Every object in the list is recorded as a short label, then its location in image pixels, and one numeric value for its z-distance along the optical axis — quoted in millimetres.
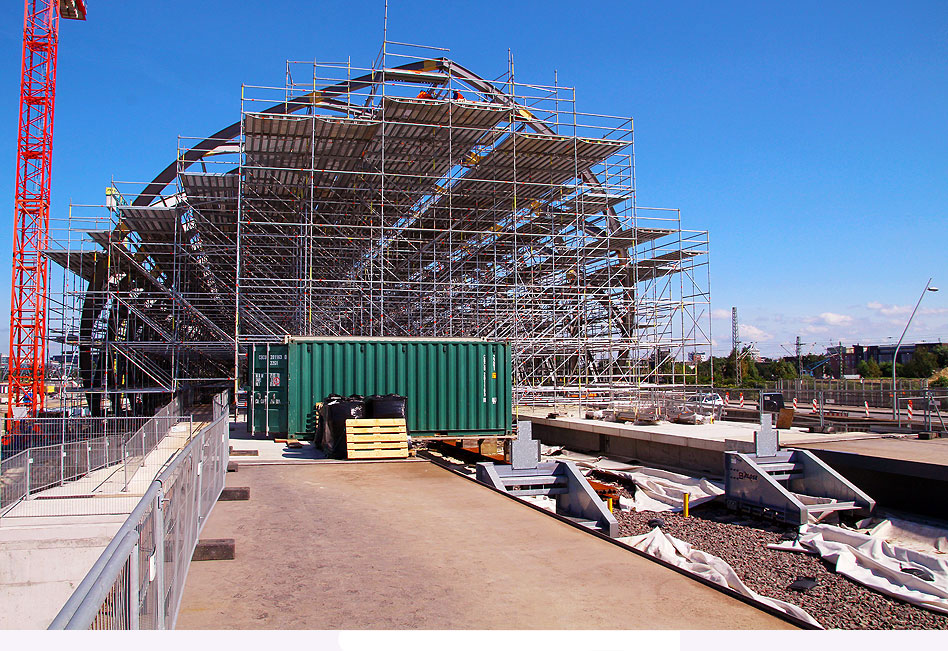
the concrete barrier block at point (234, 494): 10148
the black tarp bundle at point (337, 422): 15148
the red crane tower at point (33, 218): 36281
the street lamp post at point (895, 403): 20688
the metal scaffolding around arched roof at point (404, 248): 28172
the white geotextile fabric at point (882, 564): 8594
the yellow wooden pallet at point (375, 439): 14773
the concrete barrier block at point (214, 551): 6855
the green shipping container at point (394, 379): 17672
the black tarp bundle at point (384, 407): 16125
